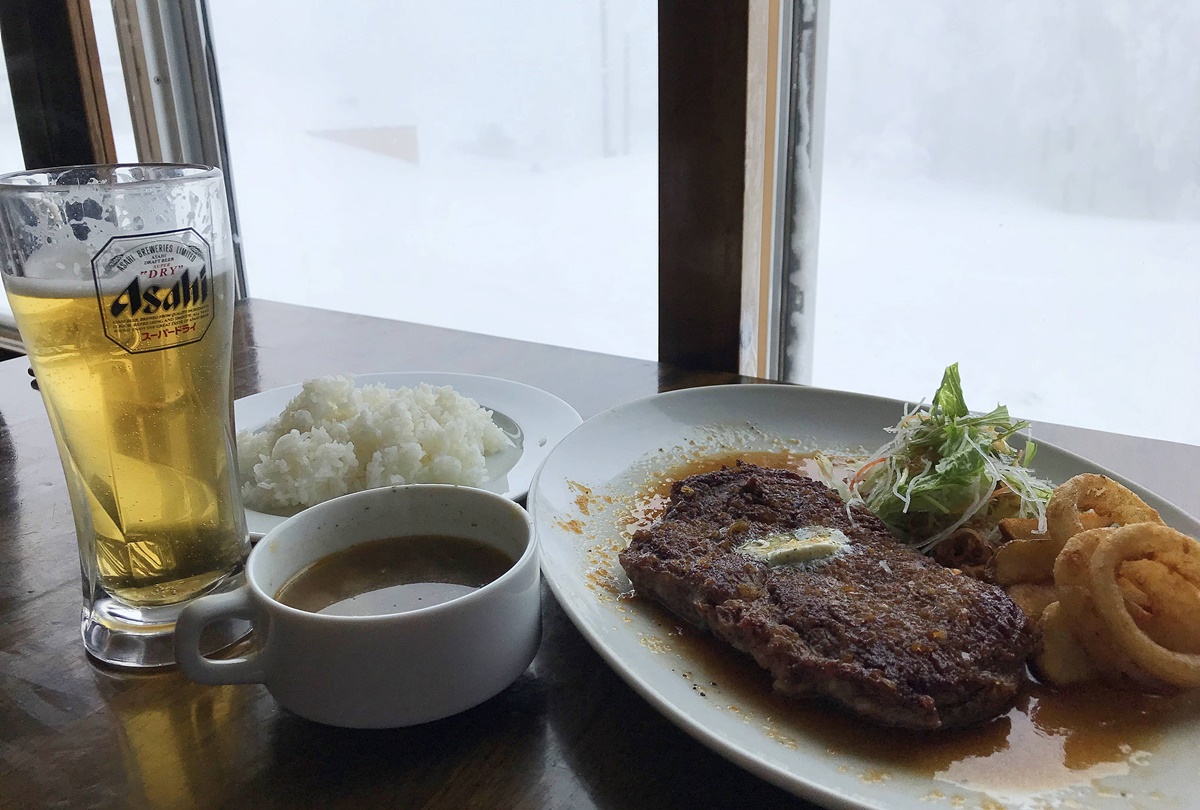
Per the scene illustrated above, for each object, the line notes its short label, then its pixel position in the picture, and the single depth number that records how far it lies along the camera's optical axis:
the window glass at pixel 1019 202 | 1.02
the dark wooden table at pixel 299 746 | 0.32
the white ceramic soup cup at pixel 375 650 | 0.32
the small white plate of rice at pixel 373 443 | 0.51
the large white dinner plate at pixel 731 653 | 0.31
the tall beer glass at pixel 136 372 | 0.35
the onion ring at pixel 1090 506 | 0.42
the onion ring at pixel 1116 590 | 0.36
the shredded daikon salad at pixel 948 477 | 0.52
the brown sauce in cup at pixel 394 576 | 0.36
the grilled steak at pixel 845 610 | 0.34
